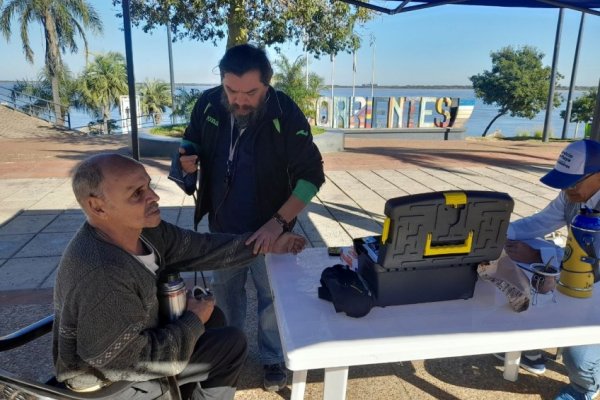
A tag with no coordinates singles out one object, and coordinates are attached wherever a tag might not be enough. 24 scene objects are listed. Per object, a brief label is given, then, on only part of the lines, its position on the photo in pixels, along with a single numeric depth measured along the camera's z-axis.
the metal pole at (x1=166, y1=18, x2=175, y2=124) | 17.58
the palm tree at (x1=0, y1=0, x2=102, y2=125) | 21.39
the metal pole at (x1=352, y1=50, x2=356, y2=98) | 24.50
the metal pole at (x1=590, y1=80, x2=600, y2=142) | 3.48
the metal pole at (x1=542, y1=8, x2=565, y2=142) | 13.98
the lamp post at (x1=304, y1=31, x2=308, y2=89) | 9.23
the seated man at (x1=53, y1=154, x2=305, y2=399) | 1.26
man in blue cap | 1.75
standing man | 1.83
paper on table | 1.36
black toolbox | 1.23
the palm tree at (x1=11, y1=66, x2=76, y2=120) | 25.62
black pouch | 1.31
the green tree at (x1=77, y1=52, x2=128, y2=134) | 30.66
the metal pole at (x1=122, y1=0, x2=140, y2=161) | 2.52
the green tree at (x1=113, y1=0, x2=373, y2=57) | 8.11
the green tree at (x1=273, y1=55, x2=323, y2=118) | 12.36
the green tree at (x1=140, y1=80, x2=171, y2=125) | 35.44
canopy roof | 3.66
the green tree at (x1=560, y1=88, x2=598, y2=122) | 27.80
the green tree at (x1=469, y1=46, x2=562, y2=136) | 28.97
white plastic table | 1.20
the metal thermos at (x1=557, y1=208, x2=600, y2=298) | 1.47
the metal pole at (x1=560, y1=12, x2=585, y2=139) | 15.19
